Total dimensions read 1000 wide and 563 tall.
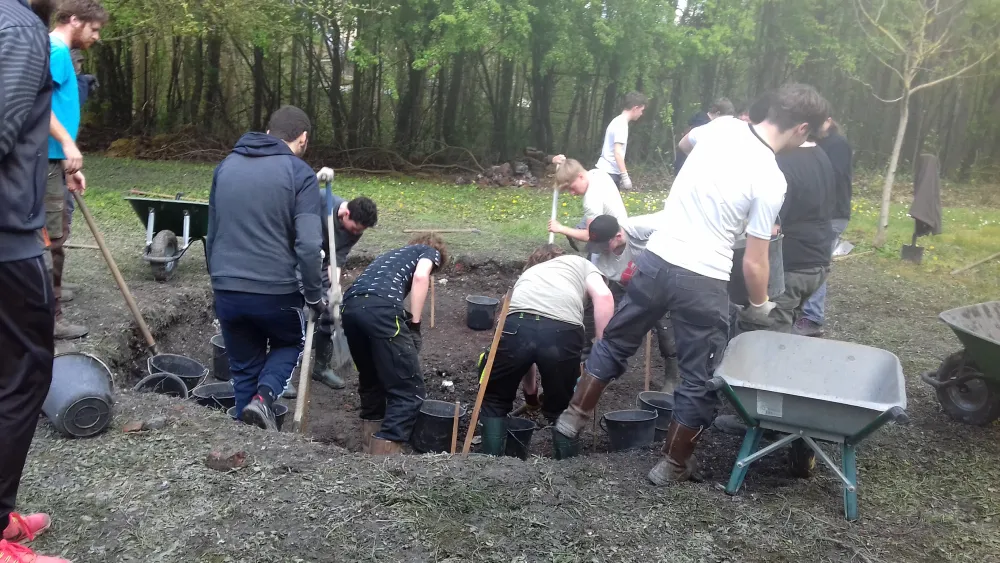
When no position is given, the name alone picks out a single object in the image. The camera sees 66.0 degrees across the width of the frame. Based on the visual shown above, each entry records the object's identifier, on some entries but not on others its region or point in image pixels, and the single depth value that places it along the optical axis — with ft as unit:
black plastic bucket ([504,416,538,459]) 14.52
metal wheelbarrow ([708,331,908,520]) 10.24
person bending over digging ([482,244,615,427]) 14.20
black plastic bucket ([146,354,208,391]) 16.25
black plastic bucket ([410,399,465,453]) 14.55
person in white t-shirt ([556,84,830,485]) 11.17
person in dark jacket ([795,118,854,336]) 18.39
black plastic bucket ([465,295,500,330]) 22.17
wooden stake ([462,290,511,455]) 12.90
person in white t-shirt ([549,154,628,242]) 18.65
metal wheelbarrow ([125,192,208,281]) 22.17
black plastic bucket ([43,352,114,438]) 11.38
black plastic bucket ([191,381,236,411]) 15.29
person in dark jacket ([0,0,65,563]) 7.32
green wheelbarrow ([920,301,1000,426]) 13.87
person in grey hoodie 12.84
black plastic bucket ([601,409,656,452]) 14.23
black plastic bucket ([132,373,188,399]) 15.31
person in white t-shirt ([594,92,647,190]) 27.86
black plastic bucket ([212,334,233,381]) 17.76
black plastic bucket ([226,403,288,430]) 14.29
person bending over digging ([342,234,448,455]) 14.01
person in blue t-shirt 14.05
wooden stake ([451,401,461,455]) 13.99
